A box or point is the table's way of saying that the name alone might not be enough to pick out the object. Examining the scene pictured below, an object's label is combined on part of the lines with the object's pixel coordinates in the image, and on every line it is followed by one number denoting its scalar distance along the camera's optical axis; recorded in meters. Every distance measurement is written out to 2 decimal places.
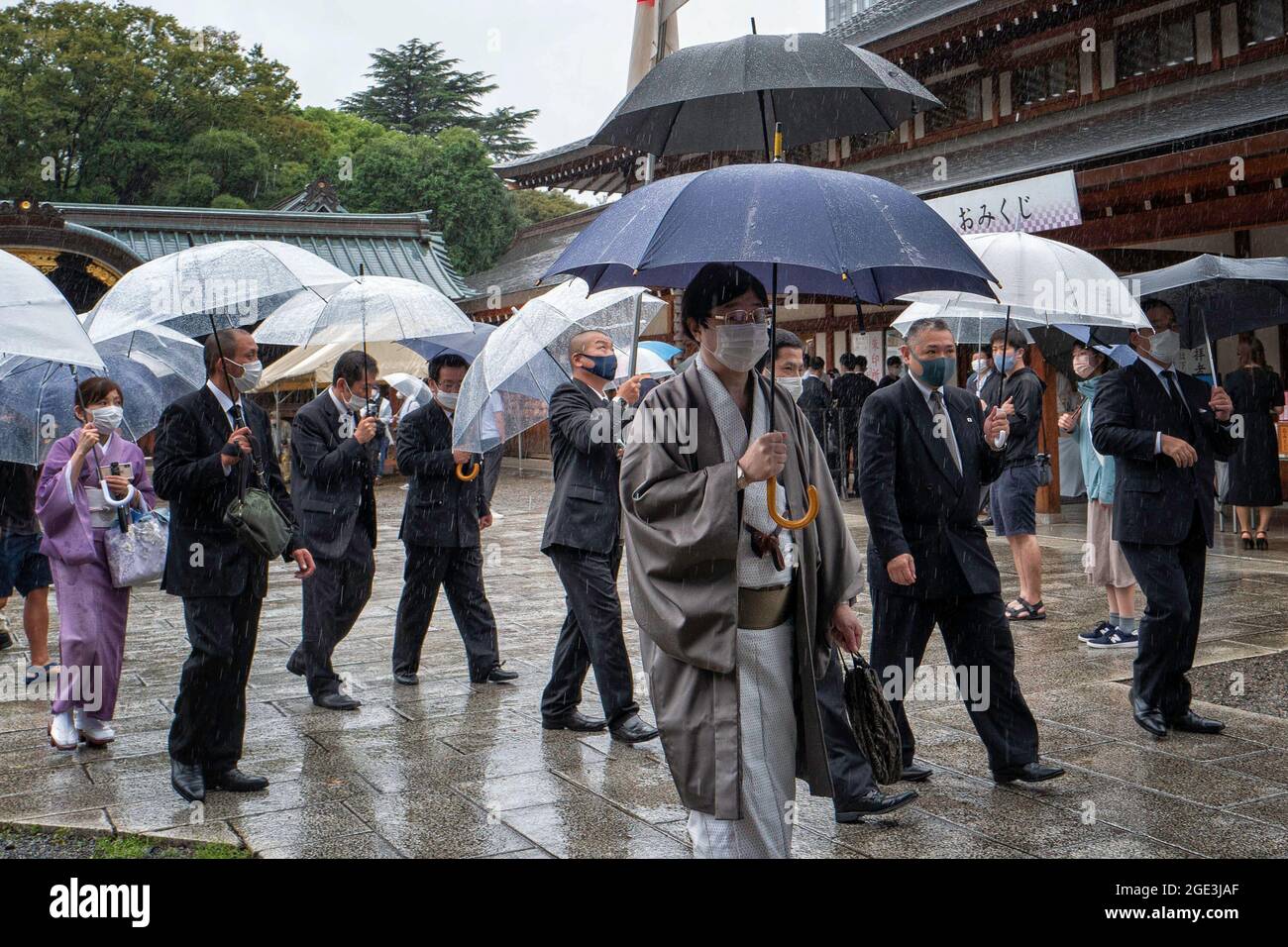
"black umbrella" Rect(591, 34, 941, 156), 4.03
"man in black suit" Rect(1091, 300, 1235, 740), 5.24
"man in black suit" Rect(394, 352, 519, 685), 6.65
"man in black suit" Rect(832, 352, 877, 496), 15.48
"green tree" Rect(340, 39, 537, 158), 41.88
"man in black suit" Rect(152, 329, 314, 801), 4.66
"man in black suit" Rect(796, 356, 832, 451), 14.95
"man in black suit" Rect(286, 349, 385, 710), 6.22
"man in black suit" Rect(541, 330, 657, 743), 5.37
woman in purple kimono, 5.45
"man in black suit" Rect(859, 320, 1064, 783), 4.58
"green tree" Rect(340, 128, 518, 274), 32.97
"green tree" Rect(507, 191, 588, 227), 44.03
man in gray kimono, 3.07
